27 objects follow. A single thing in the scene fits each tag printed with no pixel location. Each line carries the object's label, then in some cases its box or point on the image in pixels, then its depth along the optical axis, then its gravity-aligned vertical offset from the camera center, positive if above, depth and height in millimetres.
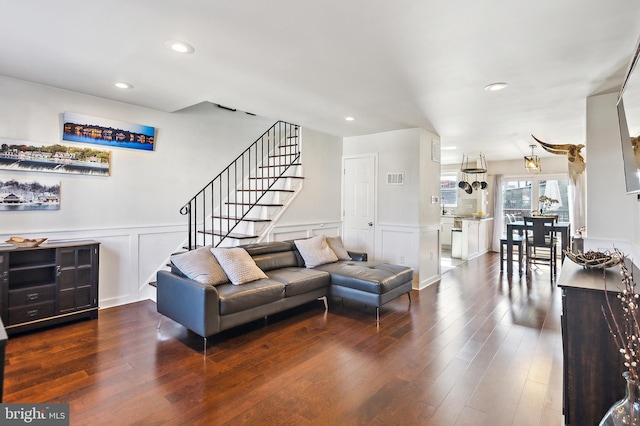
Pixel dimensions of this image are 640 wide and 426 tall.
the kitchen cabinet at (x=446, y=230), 8766 -309
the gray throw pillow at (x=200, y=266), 3271 -510
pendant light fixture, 6246 +1047
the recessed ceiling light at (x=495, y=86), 3209 +1308
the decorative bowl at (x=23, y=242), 3273 -278
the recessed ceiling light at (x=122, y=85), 3414 +1364
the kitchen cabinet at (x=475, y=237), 7660 -440
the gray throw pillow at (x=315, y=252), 4457 -474
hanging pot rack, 6566 +1417
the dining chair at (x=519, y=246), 6216 -505
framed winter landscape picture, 3389 +212
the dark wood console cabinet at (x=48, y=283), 3158 -712
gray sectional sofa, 2982 -758
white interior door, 5797 +254
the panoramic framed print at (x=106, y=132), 3756 +1007
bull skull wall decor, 5250 +1094
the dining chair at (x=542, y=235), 5793 -267
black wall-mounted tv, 2316 +728
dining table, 5852 -236
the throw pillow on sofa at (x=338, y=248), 4830 -450
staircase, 4762 +375
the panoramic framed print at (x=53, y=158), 3393 +619
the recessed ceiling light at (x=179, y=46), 2471 +1296
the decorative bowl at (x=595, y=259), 2193 -270
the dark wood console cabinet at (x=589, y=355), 1802 -753
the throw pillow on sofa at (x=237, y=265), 3453 -524
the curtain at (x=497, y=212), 8695 +189
